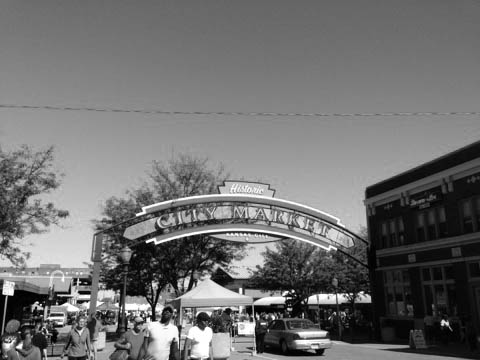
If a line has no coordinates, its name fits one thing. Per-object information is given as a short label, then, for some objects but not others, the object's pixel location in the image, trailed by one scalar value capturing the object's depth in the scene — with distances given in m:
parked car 18.30
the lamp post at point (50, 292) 25.92
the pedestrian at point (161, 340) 7.54
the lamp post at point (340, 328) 26.54
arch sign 22.36
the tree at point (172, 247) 28.06
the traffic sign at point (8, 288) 13.48
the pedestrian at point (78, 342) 10.26
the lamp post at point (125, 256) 18.09
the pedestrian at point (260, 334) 20.17
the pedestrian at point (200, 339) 8.86
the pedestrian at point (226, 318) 16.81
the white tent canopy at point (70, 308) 47.68
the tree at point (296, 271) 41.00
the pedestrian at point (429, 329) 21.64
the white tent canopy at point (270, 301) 42.66
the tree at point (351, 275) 40.94
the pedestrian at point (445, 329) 20.30
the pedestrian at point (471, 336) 18.09
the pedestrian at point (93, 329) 12.91
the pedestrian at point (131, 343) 9.09
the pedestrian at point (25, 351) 7.39
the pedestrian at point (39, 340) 11.26
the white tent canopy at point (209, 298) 18.25
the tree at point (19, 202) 18.28
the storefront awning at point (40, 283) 19.42
